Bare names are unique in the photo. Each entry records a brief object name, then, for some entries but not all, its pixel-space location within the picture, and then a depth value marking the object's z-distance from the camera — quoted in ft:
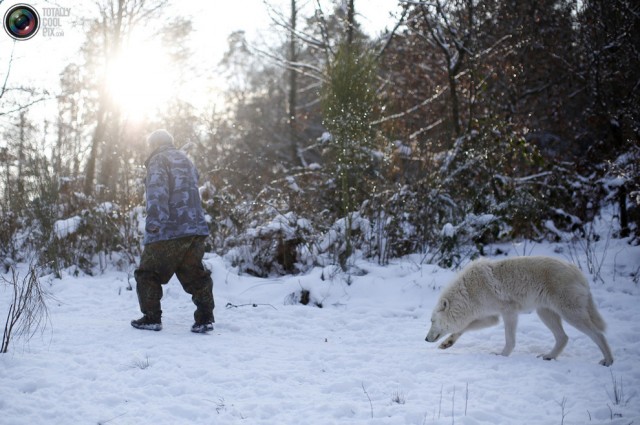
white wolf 16.48
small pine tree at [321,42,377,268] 27.58
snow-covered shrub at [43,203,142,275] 31.45
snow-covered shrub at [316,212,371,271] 28.78
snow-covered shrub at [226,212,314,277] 30.04
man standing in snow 18.79
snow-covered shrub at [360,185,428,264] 30.69
